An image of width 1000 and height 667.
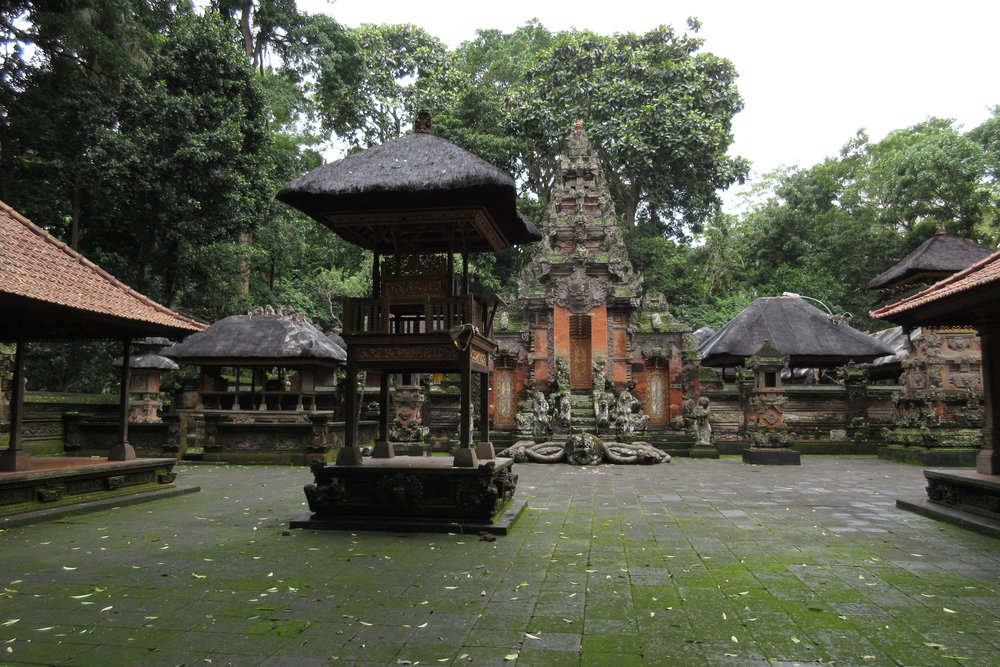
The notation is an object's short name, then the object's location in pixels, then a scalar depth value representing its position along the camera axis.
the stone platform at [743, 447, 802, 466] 15.80
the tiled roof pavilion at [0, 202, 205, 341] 7.70
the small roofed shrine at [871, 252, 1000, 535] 7.45
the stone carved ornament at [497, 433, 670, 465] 16.02
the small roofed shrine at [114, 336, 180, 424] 16.38
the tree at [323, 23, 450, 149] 33.84
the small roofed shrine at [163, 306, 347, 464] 15.49
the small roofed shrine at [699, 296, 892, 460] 20.41
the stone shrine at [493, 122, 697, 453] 19.41
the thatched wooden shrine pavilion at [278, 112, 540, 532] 7.40
